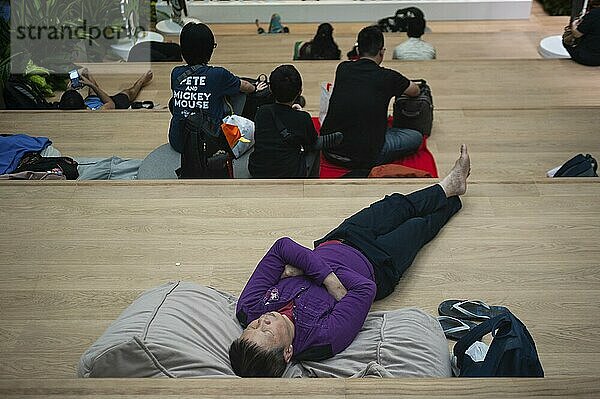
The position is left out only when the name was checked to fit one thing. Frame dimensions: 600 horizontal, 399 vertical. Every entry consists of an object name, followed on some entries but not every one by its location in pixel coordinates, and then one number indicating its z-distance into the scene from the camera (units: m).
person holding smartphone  4.18
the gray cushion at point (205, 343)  1.89
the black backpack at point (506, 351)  1.93
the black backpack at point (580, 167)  3.20
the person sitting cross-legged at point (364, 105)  3.45
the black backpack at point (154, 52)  5.17
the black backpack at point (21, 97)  4.34
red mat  3.56
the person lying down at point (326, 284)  2.02
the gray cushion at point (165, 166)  3.34
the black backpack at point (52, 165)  3.30
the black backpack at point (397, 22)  6.17
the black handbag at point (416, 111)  3.78
